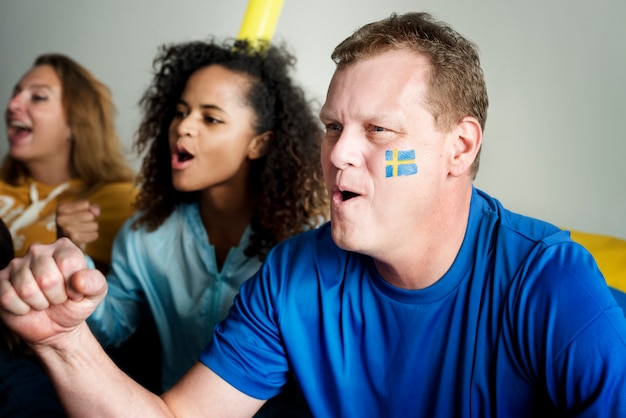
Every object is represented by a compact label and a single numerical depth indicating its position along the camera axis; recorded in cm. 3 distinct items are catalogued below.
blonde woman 220
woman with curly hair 163
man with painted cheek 91
